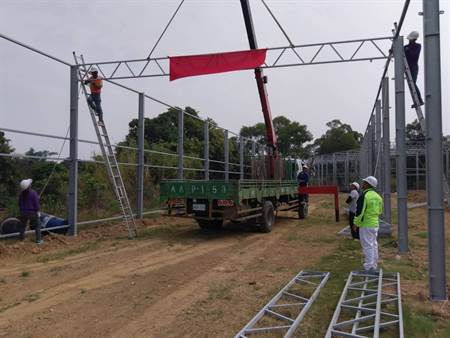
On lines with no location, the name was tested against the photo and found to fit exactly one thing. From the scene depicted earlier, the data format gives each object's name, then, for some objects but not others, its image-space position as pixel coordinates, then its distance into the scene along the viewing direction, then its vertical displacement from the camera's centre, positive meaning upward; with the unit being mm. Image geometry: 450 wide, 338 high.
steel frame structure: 6590 +558
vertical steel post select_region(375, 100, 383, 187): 15541 +1698
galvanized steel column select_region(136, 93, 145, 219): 16047 +606
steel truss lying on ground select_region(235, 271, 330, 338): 5117 -1471
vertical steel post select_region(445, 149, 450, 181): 33562 +2105
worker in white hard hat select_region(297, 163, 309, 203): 18422 +327
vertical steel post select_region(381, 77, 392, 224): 12750 +916
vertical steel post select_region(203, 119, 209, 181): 21359 +1756
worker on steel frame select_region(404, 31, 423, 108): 10867 +3133
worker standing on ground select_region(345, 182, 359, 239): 11996 -389
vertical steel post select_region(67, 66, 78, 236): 12516 +281
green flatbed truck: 12141 -298
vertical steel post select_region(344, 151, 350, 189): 48469 +1790
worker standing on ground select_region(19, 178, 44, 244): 10539 -365
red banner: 13734 +3684
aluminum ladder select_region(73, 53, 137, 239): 13000 +706
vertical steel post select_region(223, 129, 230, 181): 24433 +1967
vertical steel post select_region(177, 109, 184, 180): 18922 +1711
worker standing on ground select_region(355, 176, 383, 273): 8078 -578
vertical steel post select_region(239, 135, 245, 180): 27172 +1967
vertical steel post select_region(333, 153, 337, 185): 50606 +1858
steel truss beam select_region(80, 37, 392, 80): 12959 +3825
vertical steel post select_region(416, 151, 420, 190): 36147 +1523
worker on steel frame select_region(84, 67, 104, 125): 13258 +2705
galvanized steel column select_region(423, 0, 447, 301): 6594 +567
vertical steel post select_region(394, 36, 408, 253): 10375 +906
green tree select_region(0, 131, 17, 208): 10250 +279
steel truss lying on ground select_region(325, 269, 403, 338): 5219 -1478
